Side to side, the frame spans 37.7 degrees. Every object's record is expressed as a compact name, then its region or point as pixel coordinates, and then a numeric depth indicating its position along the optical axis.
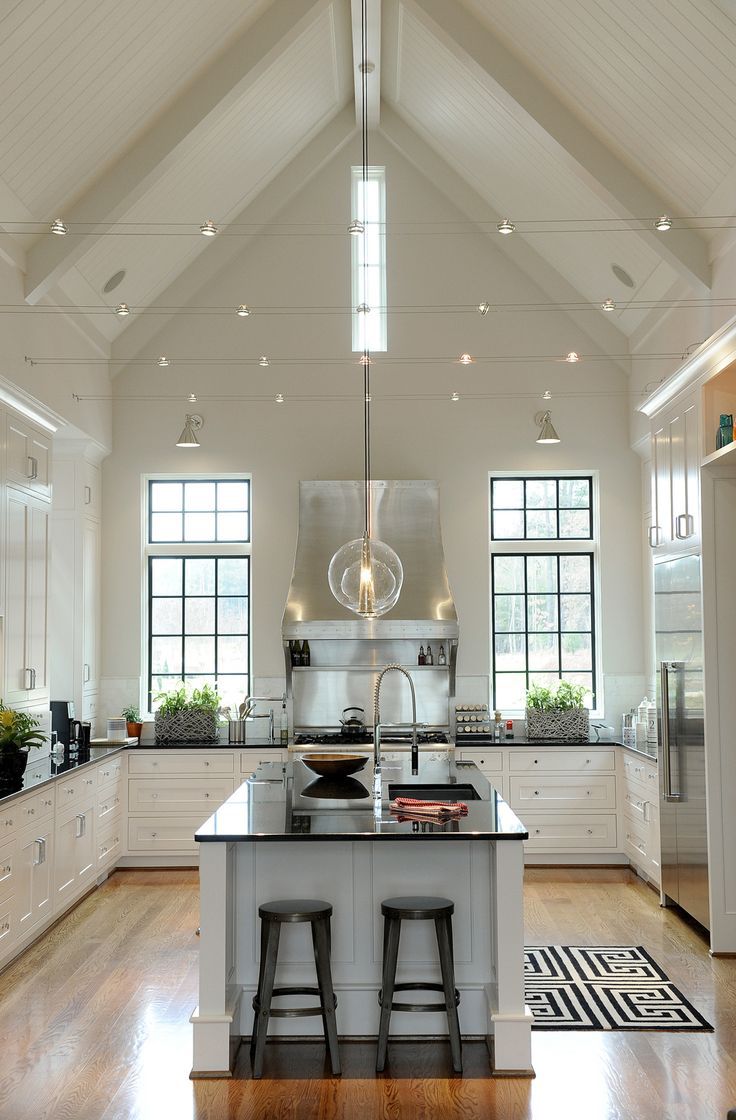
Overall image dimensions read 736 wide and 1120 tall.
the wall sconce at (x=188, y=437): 8.07
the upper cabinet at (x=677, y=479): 6.16
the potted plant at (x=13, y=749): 5.69
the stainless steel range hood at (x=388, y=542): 8.02
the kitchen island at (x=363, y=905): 4.24
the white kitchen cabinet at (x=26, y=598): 6.42
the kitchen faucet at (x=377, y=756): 5.17
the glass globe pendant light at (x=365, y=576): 5.34
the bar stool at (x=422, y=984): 4.21
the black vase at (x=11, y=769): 5.67
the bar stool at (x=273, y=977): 4.19
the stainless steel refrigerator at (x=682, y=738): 6.00
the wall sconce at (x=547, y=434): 8.12
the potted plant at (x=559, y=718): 8.26
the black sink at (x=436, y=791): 5.19
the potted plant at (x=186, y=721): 8.27
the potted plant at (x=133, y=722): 8.44
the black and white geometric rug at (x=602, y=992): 4.76
